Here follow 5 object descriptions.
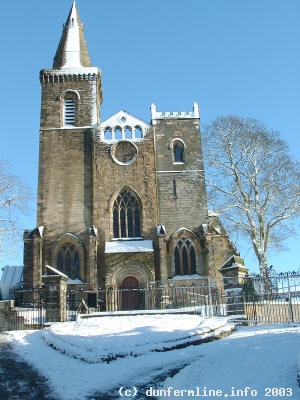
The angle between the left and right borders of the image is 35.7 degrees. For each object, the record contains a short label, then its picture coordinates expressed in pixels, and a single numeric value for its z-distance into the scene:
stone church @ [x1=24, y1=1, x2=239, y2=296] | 28.58
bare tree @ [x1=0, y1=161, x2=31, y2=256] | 24.94
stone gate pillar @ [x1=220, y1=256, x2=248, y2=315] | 17.00
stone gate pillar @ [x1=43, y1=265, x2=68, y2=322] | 18.45
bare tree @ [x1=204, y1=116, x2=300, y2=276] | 23.38
